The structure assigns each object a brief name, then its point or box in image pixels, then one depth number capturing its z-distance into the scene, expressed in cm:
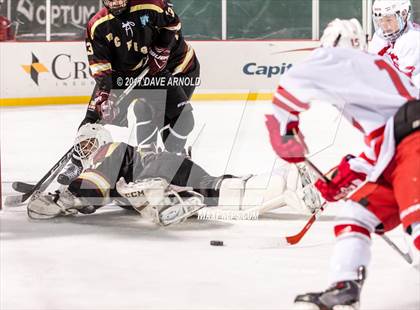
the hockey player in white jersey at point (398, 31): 850
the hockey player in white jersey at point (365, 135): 445
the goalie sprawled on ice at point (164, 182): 750
